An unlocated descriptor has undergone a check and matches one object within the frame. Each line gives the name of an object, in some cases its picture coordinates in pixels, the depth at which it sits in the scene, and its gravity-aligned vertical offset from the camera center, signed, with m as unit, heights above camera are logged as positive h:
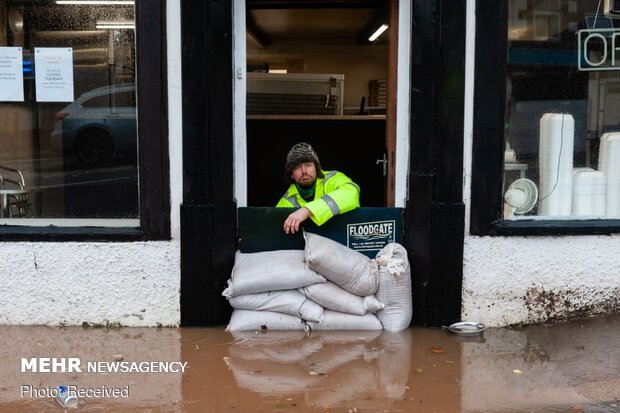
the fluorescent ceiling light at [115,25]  5.43 +0.96
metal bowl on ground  5.33 -1.25
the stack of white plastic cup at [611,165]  5.80 -0.07
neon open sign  5.67 +0.83
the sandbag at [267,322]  5.27 -1.17
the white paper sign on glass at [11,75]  5.57 +0.61
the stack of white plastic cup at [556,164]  5.70 -0.06
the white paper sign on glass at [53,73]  5.55 +0.62
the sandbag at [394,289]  5.27 -0.94
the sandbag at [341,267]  5.14 -0.77
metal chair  5.69 -0.31
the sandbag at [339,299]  5.21 -1.01
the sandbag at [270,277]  5.16 -0.84
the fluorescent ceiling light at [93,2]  5.45 +1.14
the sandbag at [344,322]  5.27 -1.18
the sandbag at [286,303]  5.23 -1.03
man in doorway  5.33 -0.27
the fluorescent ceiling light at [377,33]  9.38 +1.71
